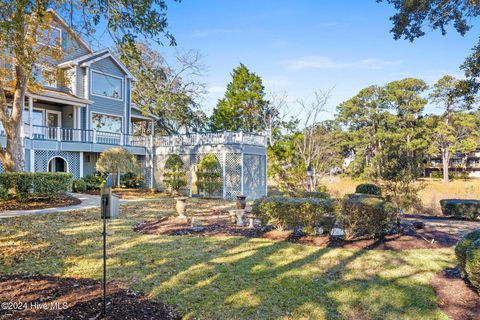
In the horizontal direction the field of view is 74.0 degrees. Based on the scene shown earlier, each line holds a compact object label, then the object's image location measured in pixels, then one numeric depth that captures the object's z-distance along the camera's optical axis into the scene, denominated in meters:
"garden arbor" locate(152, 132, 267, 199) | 18.56
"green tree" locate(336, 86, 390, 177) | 35.47
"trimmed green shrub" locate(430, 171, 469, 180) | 38.52
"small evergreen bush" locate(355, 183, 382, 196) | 13.65
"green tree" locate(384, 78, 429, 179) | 34.03
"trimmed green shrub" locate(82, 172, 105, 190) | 18.55
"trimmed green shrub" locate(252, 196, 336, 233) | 7.52
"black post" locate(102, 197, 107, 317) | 3.59
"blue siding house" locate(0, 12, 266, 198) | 17.58
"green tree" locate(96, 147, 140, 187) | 17.72
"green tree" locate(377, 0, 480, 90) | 8.91
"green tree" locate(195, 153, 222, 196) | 18.03
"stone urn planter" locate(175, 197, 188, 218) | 10.04
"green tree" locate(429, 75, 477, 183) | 32.84
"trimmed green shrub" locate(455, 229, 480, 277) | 4.61
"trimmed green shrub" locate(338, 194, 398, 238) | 7.23
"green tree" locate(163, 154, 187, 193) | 18.72
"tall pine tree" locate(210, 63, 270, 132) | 28.98
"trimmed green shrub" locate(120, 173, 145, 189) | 20.98
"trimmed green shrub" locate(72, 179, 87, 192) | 17.56
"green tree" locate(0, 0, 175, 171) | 5.64
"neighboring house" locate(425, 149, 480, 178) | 42.57
